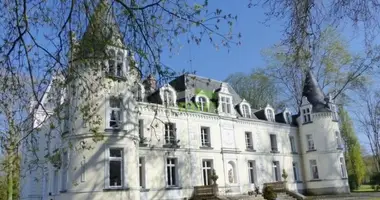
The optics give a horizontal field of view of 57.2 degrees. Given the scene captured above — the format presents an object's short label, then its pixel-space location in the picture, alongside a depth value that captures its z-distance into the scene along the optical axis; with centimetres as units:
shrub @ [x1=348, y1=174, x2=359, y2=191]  3656
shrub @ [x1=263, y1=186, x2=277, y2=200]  2039
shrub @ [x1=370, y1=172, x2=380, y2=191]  3714
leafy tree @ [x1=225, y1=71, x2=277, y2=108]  3528
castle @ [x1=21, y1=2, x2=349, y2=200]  1471
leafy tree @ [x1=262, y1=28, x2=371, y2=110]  2716
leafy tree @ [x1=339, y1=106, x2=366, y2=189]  4012
